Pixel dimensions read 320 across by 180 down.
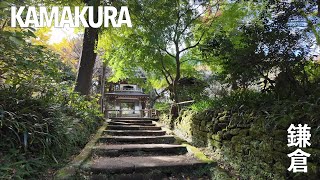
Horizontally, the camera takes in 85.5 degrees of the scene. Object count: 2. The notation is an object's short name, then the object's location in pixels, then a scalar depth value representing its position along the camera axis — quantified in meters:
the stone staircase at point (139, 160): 2.44
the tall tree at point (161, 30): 4.81
